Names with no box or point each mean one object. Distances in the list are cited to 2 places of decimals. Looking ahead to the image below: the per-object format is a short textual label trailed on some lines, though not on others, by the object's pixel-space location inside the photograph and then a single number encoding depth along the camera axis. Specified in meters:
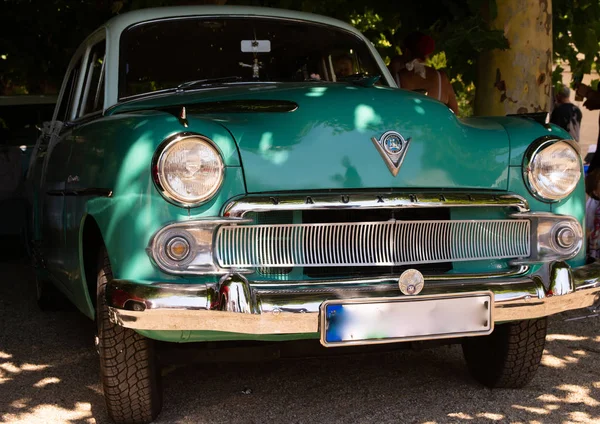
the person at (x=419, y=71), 7.01
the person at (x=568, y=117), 11.11
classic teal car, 3.32
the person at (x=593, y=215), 6.52
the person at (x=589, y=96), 8.62
